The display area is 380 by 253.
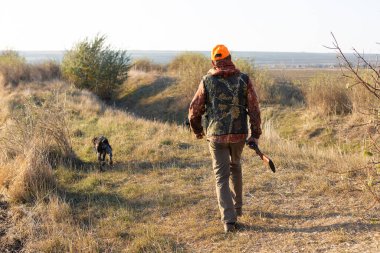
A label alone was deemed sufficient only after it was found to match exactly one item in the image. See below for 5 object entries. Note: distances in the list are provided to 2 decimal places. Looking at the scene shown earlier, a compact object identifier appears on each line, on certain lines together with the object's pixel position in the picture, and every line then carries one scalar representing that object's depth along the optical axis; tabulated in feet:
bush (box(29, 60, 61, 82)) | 88.88
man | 17.43
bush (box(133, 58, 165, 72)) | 108.68
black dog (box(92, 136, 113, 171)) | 29.25
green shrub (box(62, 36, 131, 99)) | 82.79
